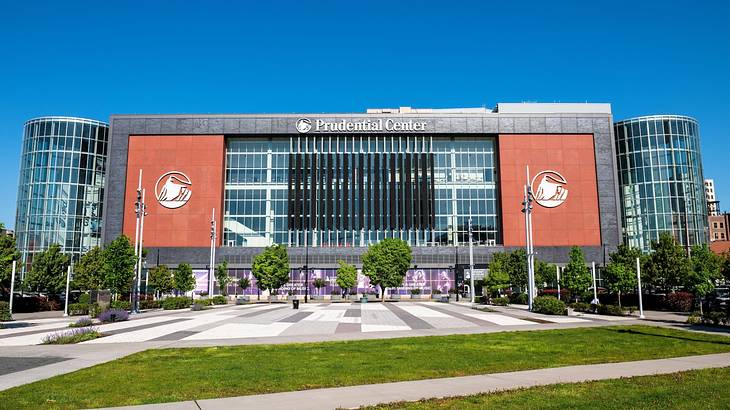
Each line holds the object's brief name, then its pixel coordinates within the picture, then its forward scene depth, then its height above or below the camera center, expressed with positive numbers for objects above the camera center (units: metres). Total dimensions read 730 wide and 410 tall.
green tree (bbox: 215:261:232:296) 77.06 -0.38
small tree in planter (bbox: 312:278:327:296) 81.02 -1.53
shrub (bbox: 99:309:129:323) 32.06 -2.59
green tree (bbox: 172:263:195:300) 68.19 -0.69
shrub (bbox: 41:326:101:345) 21.19 -2.64
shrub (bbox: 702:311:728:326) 26.86 -2.43
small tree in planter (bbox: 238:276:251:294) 78.75 -1.44
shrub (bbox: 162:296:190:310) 48.56 -2.75
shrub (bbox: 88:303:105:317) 35.51 -2.50
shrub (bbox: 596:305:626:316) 36.50 -2.73
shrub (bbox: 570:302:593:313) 40.08 -2.74
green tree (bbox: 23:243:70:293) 60.58 +0.02
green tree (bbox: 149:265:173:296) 70.56 -0.71
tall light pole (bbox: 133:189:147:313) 42.84 +1.35
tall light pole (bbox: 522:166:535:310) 42.55 +2.19
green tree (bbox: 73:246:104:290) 64.26 -0.11
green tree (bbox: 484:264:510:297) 63.59 -0.96
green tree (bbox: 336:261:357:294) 76.88 -0.46
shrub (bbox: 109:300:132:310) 39.01 -2.33
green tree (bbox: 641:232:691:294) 52.88 +0.68
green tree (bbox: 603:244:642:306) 46.62 -0.55
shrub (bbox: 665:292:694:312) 43.03 -2.48
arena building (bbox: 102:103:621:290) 83.12 +14.44
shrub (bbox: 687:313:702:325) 28.72 -2.67
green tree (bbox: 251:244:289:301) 70.25 +0.70
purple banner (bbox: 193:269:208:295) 81.12 -0.92
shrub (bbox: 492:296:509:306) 52.56 -2.96
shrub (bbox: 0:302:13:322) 33.22 -2.43
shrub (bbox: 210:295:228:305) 60.97 -3.14
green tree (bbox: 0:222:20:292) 28.27 +1.15
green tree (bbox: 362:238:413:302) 74.28 +1.40
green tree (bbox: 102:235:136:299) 40.78 +0.63
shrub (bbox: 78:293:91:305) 52.48 -2.43
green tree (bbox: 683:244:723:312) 36.44 +0.03
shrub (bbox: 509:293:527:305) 55.34 -2.91
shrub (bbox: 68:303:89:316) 41.34 -2.77
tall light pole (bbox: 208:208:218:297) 61.72 +1.01
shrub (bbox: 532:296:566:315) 37.53 -2.45
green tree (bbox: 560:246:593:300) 48.34 -0.37
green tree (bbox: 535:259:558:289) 68.81 -0.25
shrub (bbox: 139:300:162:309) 48.16 -2.83
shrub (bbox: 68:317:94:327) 27.82 -2.64
